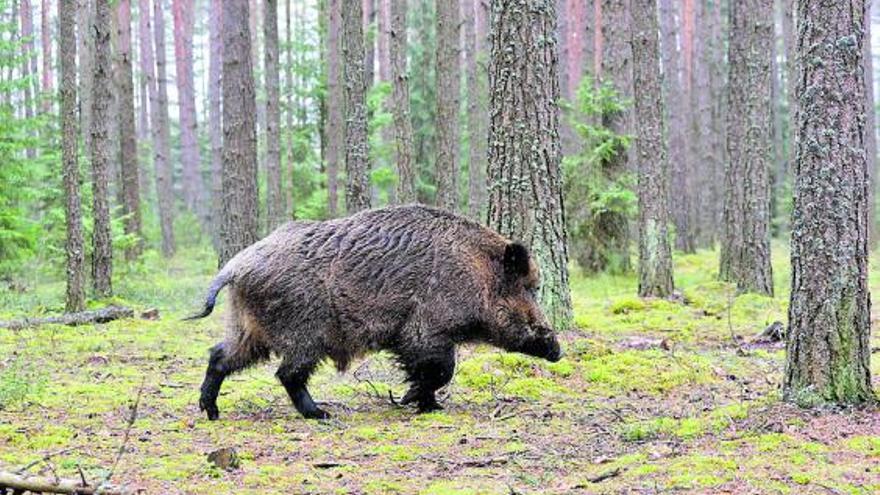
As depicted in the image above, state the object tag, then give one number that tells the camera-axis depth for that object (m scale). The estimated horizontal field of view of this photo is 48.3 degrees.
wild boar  7.06
